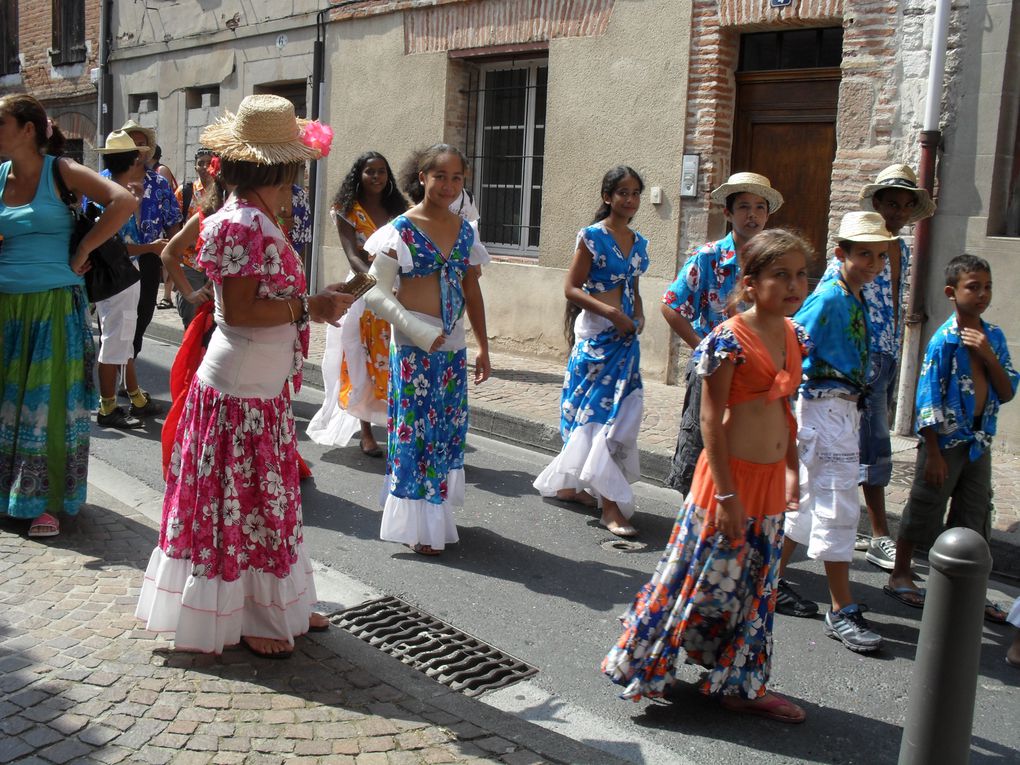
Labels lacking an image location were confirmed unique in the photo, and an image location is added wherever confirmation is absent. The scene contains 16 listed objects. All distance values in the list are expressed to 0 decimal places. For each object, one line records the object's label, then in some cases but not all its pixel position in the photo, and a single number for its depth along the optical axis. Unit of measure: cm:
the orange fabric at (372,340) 716
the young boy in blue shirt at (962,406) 462
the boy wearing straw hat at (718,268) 509
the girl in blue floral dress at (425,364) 509
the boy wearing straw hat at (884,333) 497
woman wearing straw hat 362
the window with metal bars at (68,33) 1986
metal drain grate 392
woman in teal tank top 479
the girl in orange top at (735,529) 348
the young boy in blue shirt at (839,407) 431
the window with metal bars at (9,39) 2198
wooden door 898
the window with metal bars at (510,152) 1174
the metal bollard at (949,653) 255
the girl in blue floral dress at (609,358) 571
